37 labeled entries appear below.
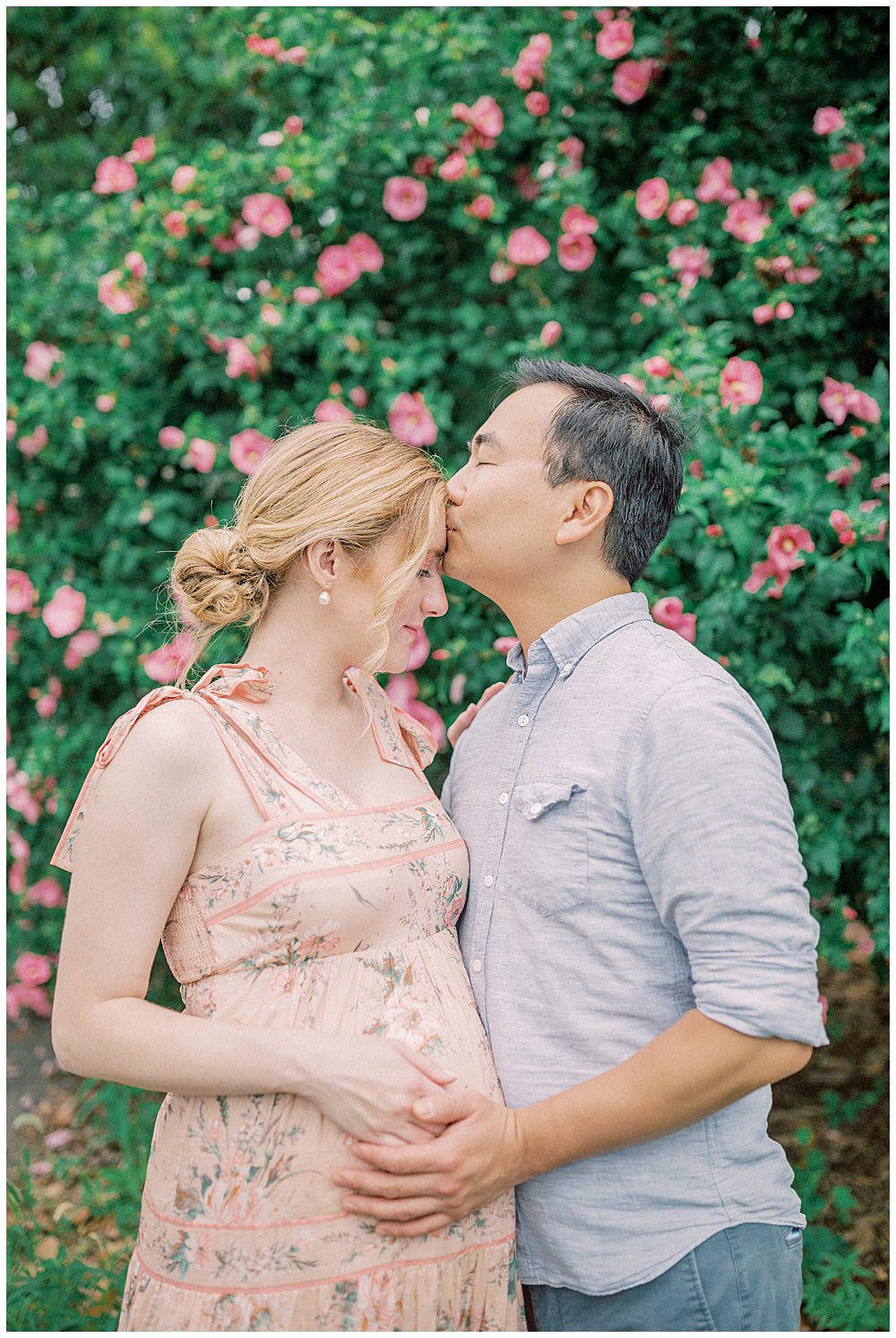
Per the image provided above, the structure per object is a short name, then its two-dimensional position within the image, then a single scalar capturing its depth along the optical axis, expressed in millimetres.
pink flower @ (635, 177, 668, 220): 3232
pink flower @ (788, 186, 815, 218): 3057
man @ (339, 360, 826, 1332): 1642
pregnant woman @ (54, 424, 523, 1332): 1682
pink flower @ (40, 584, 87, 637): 3461
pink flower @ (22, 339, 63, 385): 3506
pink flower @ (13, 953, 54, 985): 3877
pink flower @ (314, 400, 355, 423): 3145
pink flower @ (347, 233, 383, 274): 3361
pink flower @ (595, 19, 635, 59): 3262
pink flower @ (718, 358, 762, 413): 2896
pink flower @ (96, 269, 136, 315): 3410
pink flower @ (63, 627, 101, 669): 3469
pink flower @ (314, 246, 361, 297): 3334
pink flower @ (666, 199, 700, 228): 3188
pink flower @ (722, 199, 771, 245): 3139
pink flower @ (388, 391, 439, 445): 3178
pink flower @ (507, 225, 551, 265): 3309
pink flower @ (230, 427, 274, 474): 3219
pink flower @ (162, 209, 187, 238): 3389
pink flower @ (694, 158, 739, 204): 3199
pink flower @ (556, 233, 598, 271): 3295
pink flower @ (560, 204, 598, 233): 3268
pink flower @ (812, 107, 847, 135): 3105
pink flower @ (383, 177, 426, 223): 3346
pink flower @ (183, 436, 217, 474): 3268
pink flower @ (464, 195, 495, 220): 3299
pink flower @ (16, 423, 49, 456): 3551
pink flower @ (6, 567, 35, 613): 3570
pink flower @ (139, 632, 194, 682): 3234
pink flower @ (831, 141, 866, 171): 3096
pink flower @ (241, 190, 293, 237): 3352
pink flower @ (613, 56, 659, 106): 3330
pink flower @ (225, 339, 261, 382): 3291
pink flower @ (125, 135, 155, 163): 3580
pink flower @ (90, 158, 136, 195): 3551
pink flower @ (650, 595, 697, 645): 2859
